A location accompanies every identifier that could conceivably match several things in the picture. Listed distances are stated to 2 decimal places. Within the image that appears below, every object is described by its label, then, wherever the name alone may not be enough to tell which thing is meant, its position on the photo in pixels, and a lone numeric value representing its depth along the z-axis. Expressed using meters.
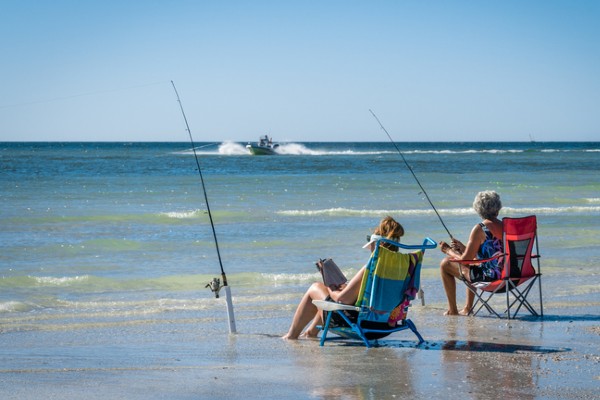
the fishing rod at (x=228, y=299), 13.06
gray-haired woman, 14.29
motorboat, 141.75
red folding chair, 13.97
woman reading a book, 11.71
